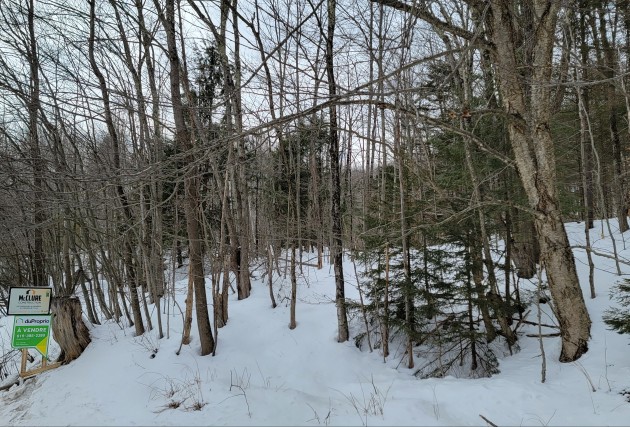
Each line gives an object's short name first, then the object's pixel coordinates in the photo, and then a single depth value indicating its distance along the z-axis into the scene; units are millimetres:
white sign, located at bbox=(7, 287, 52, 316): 6684
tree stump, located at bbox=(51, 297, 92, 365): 7457
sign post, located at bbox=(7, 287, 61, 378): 6668
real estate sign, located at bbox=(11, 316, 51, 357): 6645
